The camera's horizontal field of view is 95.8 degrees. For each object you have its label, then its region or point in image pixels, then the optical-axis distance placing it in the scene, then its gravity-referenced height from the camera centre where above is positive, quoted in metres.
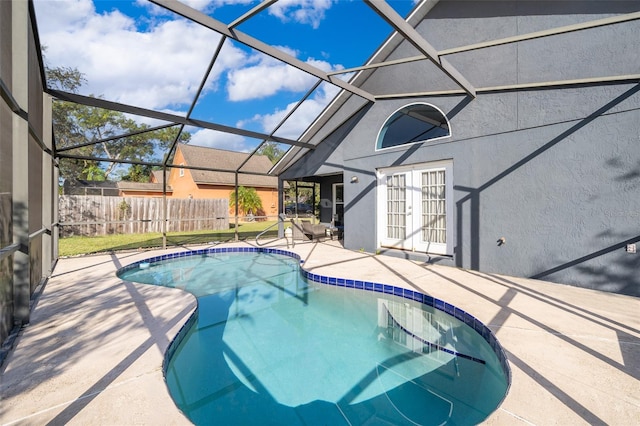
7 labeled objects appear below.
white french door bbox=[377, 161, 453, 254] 6.69 +0.14
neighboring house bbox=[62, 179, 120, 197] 18.17 +2.06
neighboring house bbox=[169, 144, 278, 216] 21.36 +2.69
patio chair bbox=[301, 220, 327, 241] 11.04 -0.67
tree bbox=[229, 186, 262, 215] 19.95 +0.84
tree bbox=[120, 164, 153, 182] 29.64 +4.08
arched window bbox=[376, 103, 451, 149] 6.74 +2.18
